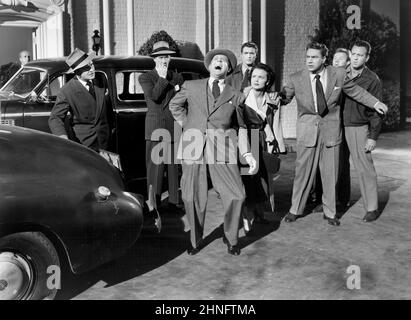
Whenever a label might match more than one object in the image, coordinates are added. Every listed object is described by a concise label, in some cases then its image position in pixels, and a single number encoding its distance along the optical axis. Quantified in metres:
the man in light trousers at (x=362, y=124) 6.37
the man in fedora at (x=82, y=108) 5.65
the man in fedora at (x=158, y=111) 6.40
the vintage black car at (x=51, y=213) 3.62
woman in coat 6.02
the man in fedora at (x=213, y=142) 5.10
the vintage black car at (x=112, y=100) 7.11
